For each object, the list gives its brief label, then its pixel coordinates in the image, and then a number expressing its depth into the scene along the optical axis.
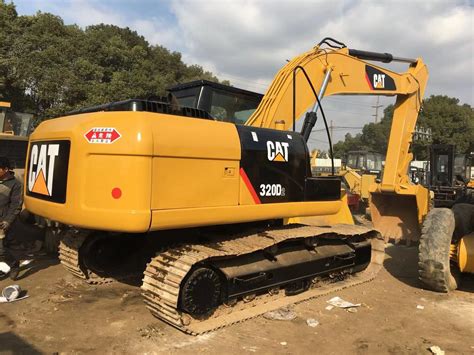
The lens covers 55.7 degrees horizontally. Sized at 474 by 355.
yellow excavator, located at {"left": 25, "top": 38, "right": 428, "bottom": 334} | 3.65
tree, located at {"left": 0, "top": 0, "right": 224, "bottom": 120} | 23.41
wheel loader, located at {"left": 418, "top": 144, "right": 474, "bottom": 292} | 5.36
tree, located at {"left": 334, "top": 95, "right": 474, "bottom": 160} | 43.06
